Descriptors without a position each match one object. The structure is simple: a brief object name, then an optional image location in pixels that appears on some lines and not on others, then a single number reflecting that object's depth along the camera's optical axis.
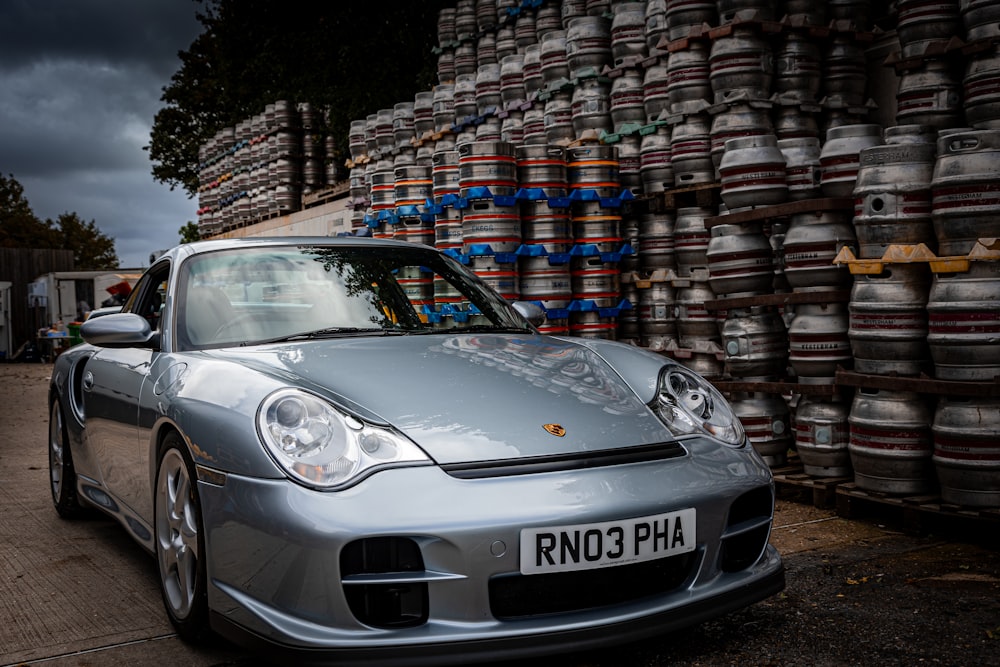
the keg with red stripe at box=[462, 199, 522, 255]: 6.68
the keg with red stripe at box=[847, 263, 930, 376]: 4.19
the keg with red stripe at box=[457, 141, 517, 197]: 6.66
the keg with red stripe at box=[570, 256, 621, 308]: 6.84
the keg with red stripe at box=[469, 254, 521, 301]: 6.71
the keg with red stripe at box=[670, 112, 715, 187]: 6.63
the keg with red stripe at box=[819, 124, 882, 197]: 4.71
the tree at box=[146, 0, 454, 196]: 18.27
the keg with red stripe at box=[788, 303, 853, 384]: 4.72
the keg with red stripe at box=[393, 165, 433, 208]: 7.94
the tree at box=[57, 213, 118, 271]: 59.47
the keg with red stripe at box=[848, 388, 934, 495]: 4.19
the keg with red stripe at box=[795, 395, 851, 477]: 4.67
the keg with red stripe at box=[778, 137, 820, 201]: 5.26
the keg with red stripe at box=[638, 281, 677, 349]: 6.63
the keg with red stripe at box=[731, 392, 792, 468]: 5.11
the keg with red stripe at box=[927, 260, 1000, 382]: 3.90
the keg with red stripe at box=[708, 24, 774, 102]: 6.23
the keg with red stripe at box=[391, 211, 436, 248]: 7.89
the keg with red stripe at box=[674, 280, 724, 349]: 6.14
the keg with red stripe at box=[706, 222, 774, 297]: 5.18
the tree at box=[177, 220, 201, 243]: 48.34
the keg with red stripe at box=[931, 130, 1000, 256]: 3.91
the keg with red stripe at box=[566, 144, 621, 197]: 6.83
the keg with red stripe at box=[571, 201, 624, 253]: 6.85
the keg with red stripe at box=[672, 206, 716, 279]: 6.35
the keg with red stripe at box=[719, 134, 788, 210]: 5.09
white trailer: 23.98
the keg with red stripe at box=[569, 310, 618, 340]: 6.83
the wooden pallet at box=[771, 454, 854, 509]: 4.63
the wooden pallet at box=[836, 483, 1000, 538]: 3.92
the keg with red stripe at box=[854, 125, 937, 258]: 4.18
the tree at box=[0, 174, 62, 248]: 51.06
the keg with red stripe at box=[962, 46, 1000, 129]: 5.43
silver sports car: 2.28
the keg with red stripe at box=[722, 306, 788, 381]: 5.10
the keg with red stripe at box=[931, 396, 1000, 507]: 3.90
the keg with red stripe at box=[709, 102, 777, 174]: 6.31
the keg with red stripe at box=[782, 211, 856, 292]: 4.72
